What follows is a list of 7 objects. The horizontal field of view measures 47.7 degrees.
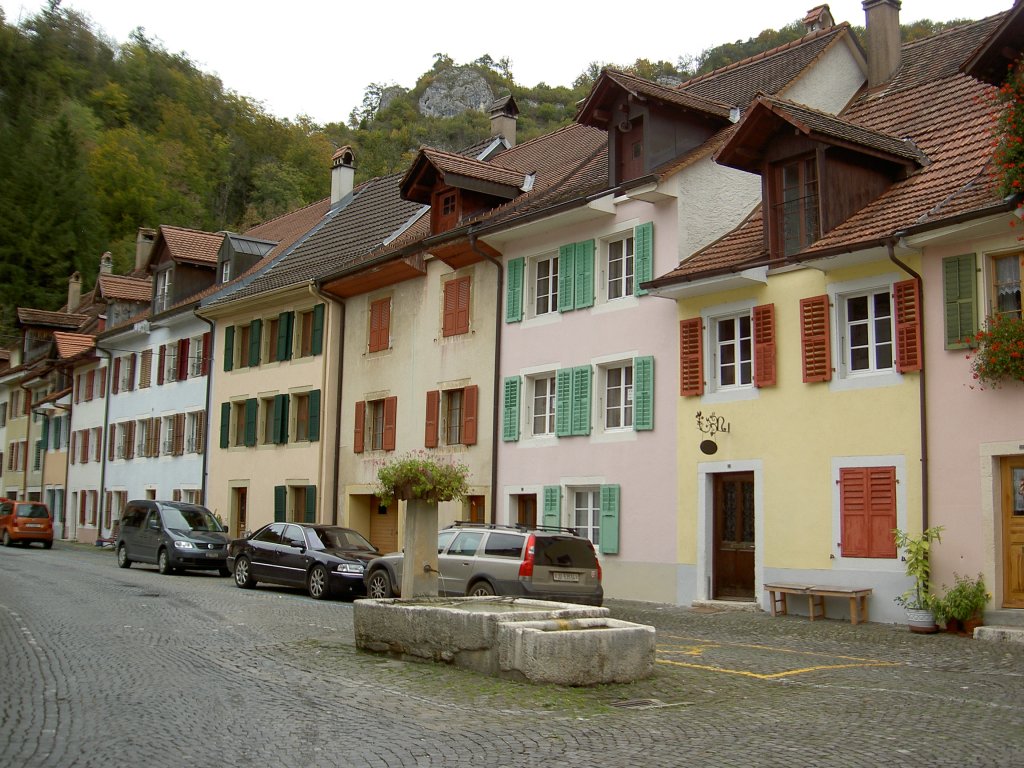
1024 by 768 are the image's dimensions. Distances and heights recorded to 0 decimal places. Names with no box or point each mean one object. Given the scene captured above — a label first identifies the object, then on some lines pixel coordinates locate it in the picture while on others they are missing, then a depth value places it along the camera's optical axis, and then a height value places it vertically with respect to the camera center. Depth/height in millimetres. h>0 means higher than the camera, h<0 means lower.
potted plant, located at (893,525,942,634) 15453 -712
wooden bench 16469 -1061
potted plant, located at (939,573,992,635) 15078 -978
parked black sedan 20594 -787
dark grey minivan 26172 -566
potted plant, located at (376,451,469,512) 13938 +453
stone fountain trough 9992 -1097
